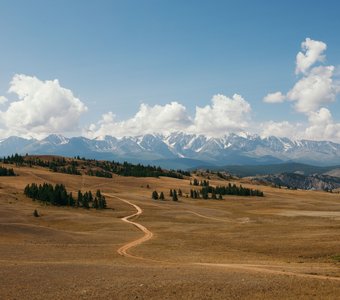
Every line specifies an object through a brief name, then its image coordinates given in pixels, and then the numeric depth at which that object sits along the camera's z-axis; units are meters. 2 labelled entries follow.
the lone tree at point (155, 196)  158.25
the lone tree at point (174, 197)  158.12
